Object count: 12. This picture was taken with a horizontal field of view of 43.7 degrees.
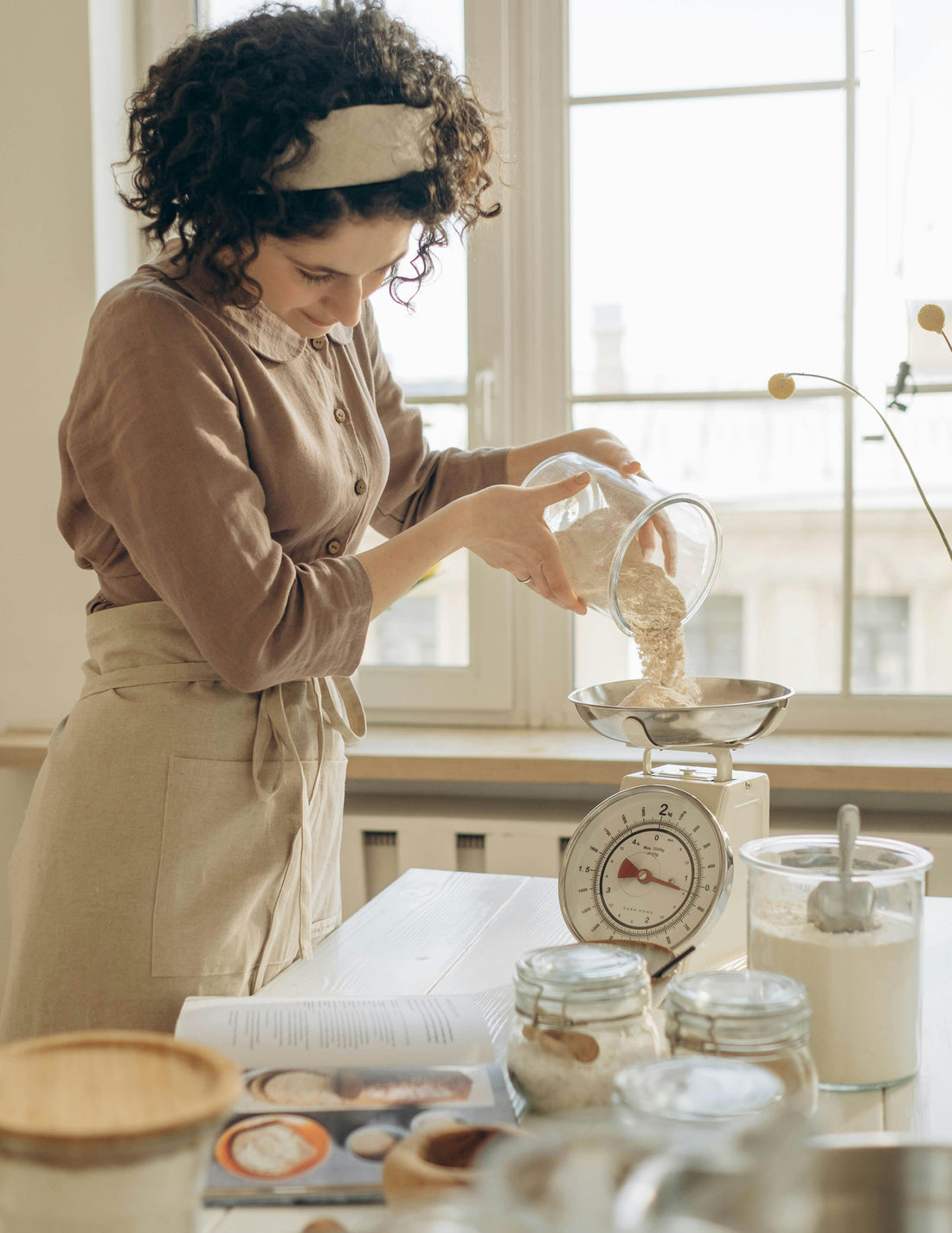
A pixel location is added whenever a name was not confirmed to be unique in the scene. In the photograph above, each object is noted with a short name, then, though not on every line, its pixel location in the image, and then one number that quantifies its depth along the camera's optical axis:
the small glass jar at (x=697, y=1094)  0.62
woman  1.17
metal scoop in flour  0.88
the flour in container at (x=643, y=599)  1.23
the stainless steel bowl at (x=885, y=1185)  0.59
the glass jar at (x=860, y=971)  0.87
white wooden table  0.85
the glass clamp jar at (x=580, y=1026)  0.78
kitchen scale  1.04
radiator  2.17
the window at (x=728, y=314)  2.29
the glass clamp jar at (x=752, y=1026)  0.73
